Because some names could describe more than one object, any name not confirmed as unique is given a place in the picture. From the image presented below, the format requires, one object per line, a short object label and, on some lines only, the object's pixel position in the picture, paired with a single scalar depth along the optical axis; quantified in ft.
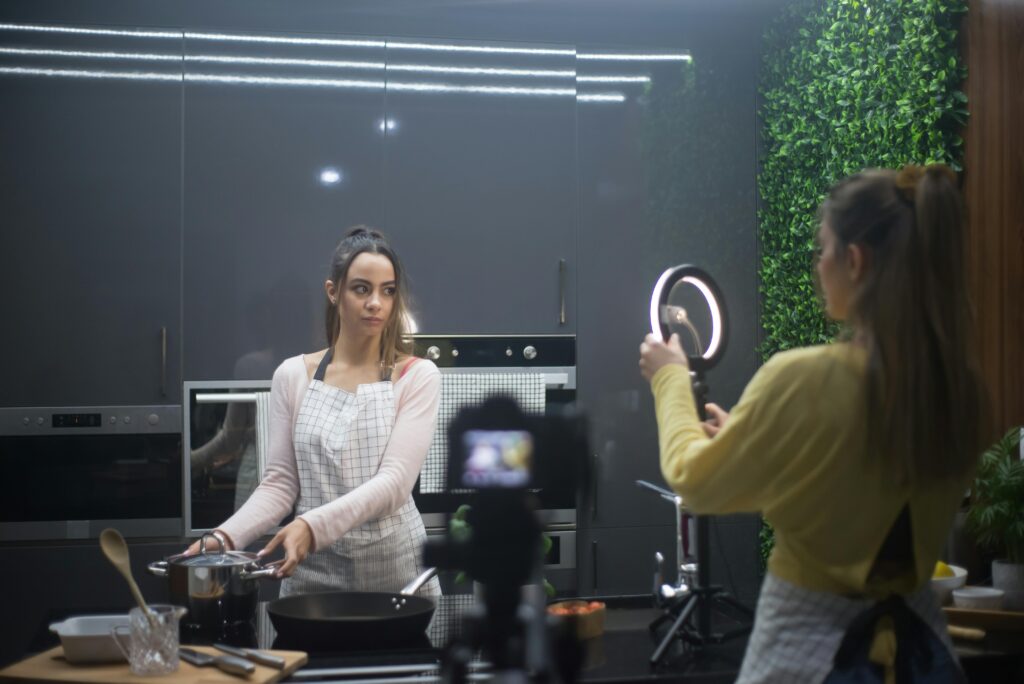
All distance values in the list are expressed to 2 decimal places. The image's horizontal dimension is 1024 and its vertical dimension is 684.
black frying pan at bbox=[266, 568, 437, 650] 5.49
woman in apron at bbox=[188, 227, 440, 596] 7.19
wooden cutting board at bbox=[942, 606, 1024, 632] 6.01
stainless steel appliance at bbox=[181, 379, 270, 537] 10.48
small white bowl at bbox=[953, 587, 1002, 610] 6.20
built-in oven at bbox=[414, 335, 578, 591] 10.94
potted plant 6.50
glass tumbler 4.89
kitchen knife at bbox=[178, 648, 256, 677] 4.89
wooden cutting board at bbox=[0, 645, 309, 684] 4.85
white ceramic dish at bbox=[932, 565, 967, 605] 6.30
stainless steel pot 5.65
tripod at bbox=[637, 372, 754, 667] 5.57
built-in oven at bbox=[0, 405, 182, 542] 10.29
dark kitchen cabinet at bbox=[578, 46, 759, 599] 11.36
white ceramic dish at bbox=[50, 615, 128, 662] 5.06
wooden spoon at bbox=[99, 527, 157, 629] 5.12
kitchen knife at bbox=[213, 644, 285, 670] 4.96
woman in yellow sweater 4.13
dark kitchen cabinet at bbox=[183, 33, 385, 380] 10.62
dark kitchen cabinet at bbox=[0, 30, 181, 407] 10.36
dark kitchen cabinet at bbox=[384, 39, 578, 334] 11.06
